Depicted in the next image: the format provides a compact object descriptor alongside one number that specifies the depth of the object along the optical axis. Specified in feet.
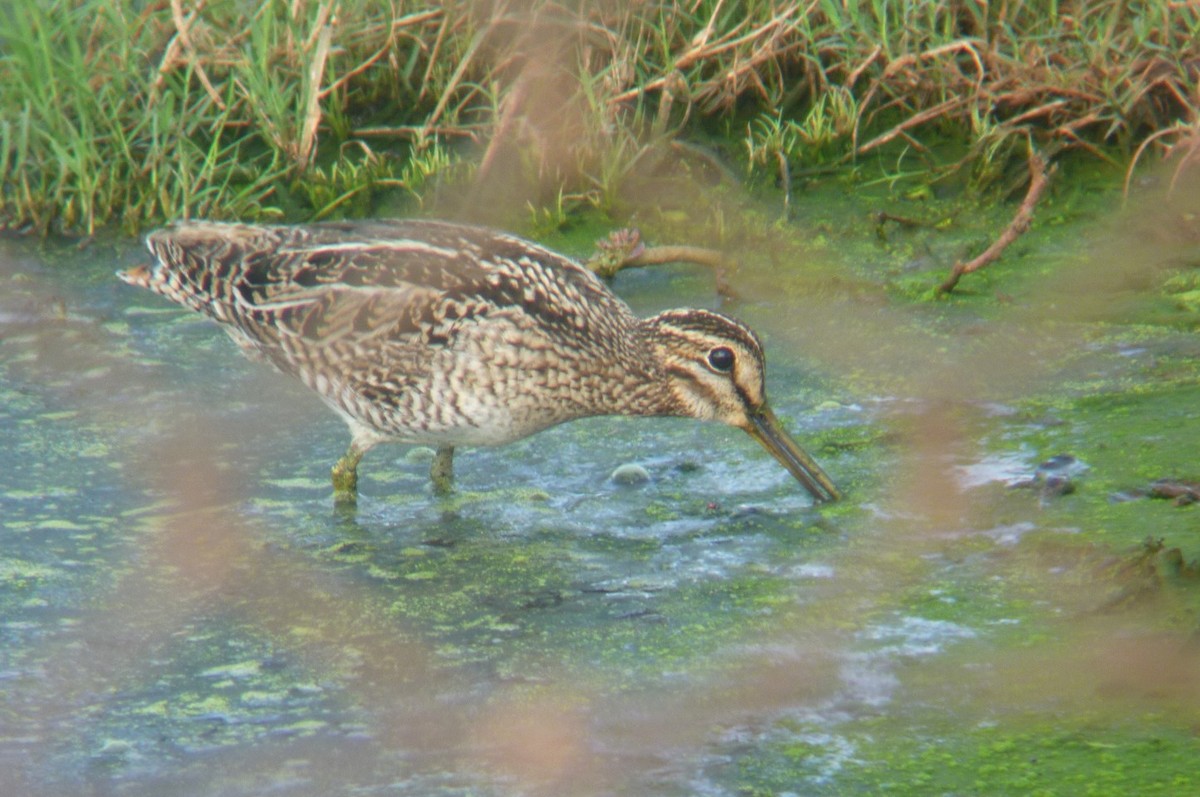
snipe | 35.27
